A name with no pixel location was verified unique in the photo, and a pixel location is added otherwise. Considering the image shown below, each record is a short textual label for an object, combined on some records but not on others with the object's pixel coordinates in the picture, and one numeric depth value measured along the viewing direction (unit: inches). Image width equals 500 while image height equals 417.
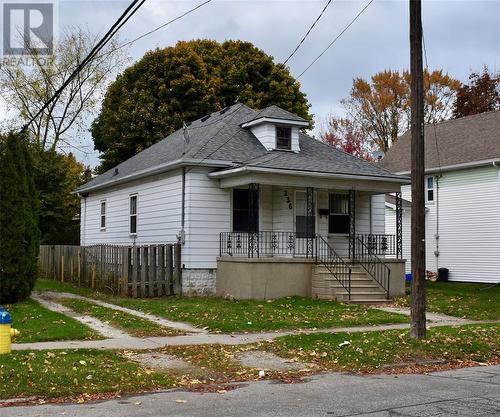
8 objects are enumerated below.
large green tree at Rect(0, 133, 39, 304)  657.0
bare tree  1688.0
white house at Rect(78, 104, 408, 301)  759.1
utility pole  454.3
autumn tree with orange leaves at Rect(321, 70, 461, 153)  1804.9
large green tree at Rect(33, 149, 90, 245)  1455.5
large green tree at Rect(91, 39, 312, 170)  1428.4
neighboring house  1032.2
